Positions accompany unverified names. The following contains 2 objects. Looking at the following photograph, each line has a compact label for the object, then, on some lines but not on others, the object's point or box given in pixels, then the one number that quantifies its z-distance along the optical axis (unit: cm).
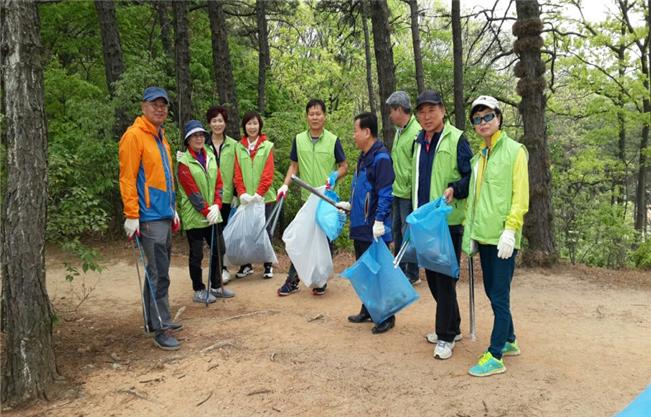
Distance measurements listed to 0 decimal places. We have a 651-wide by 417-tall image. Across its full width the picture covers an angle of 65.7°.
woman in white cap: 334
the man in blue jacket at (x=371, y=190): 421
